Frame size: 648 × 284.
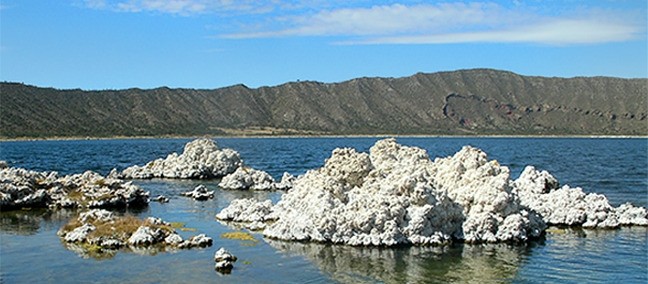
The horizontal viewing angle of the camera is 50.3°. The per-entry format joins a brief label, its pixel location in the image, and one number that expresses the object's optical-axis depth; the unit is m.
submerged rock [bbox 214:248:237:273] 23.86
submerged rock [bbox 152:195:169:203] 43.87
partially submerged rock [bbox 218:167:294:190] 52.62
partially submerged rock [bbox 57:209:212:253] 27.77
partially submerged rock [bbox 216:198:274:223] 34.25
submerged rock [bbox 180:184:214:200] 45.25
